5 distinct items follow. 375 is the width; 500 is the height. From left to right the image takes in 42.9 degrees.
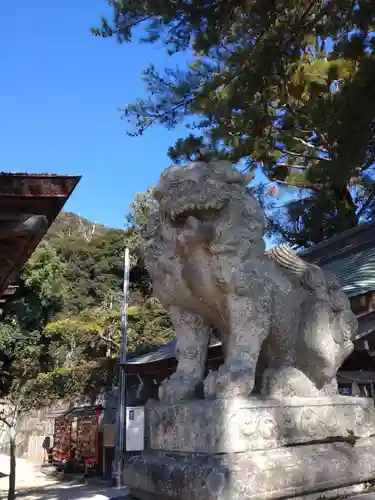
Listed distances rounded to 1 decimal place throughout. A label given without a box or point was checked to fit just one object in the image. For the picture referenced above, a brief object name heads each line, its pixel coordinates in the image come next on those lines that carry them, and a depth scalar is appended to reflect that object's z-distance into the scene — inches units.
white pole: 462.3
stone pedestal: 66.6
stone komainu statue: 78.4
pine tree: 167.5
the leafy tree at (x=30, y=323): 475.5
